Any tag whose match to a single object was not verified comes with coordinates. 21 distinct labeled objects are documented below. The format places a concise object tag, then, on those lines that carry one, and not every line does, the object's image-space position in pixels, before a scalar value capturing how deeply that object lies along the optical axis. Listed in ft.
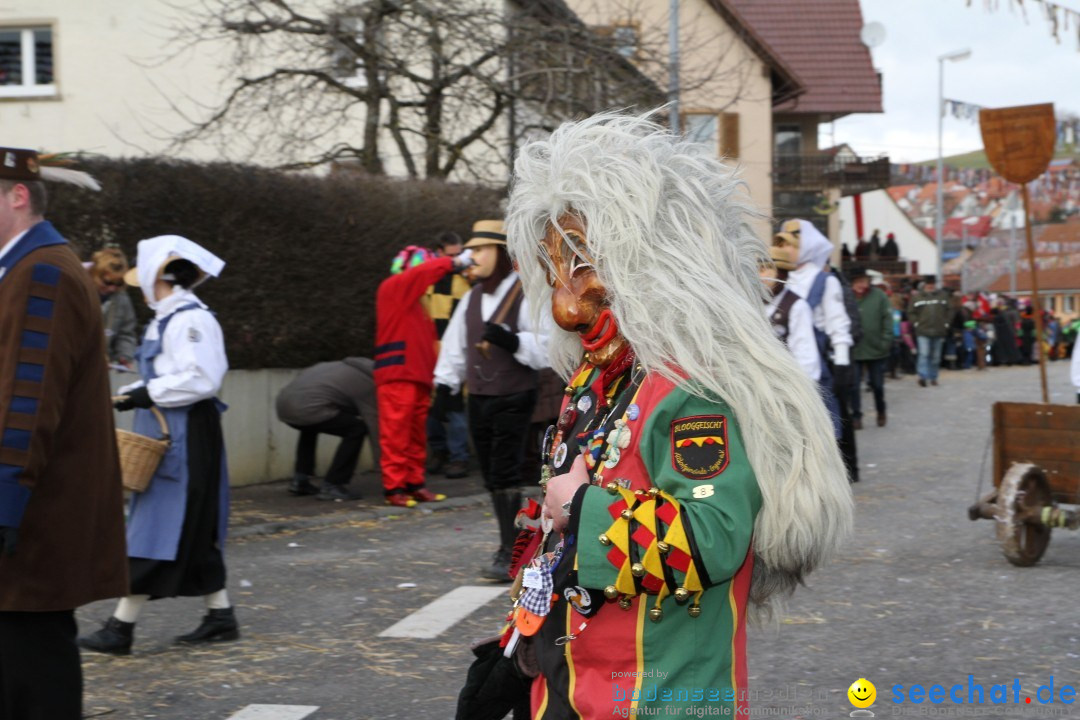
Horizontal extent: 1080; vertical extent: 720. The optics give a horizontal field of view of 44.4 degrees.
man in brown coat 12.41
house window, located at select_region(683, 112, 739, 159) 110.85
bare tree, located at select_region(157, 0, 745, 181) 47.14
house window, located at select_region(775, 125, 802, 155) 141.18
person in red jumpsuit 33.91
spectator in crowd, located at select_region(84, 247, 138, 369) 32.73
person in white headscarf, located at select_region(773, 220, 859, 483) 32.48
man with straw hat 24.94
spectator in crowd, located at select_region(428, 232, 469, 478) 39.29
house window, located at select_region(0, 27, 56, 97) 72.79
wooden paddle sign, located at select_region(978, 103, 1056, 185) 27.84
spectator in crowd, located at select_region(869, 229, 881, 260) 131.18
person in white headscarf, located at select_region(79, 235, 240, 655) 19.49
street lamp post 132.67
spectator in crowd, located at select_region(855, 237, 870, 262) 132.13
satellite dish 128.26
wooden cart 24.04
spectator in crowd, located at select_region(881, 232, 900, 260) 136.46
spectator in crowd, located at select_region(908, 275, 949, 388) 71.72
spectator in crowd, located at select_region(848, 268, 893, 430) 52.60
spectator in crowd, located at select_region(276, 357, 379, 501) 34.96
